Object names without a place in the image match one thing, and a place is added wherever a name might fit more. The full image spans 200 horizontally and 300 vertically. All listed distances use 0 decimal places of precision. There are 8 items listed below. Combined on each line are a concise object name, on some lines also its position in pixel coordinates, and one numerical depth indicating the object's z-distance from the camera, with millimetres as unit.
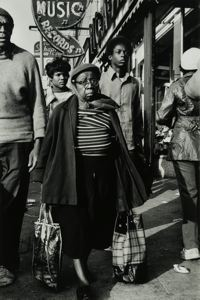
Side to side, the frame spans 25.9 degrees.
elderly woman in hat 3514
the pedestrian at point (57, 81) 6117
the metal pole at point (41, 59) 19172
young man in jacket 4848
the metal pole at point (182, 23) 8906
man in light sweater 3781
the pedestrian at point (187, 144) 4281
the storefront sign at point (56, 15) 11743
